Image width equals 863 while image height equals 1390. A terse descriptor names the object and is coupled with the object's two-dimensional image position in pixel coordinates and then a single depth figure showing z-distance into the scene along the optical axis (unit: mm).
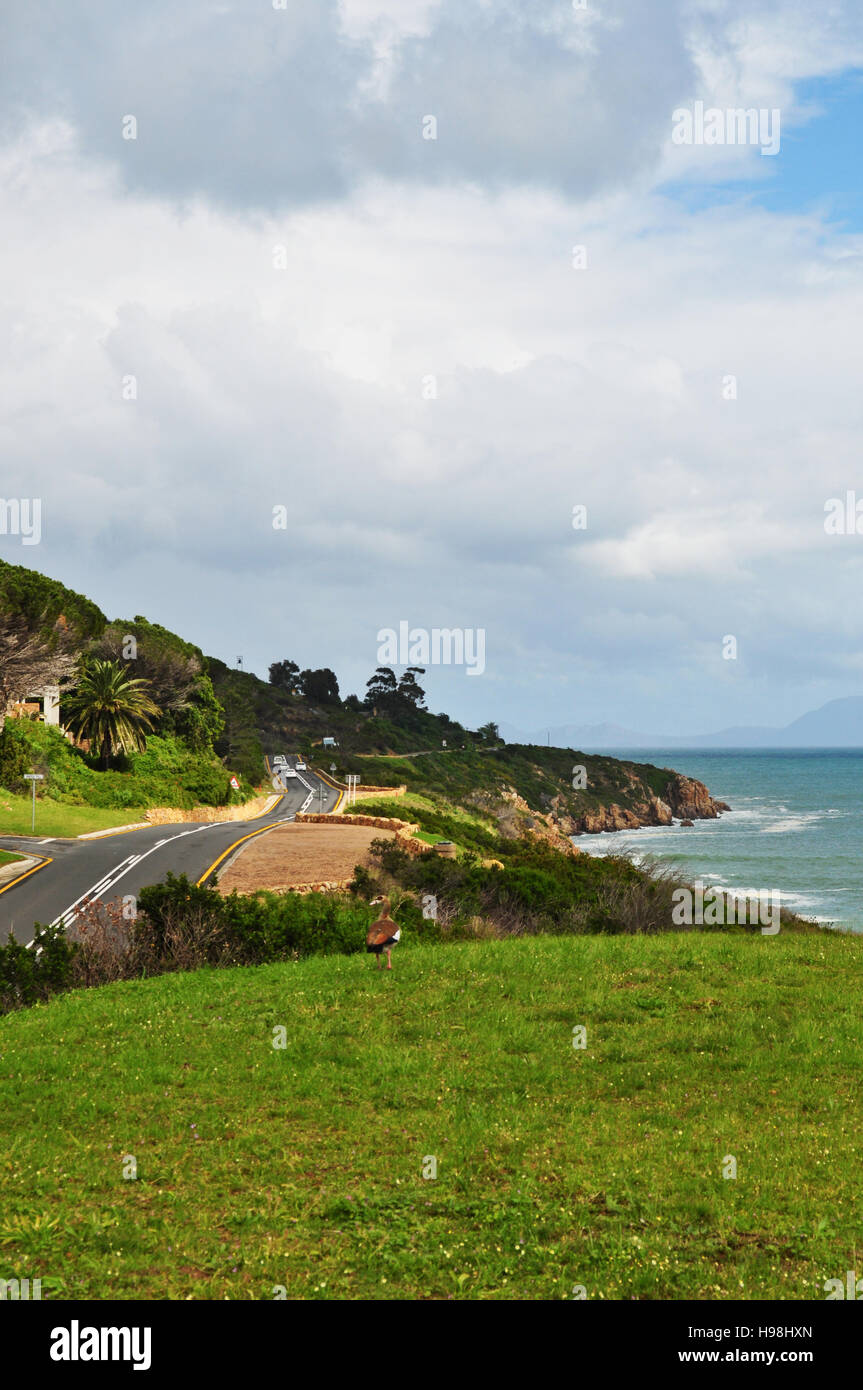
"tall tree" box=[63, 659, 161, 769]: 56938
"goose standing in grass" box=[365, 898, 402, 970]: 15242
